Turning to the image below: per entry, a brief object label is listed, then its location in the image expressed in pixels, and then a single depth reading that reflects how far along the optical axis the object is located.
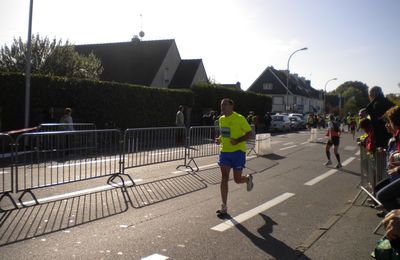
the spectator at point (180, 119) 21.00
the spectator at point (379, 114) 7.88
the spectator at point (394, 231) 3.55
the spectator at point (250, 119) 27.87
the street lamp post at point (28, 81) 15.92
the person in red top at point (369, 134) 8.00
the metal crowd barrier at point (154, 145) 10.77
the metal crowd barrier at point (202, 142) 12.91
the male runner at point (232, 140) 7.27
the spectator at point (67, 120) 15.43
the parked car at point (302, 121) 48.18
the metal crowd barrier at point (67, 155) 8.41
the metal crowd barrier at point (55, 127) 14.94
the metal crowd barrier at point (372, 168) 7.55
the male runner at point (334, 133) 13.97
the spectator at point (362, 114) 10.94
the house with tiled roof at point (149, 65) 43.75
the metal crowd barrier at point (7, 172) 7.39
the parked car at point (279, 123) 40.21
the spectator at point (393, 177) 5.00
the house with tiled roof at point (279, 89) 77.00
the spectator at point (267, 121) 37.56
